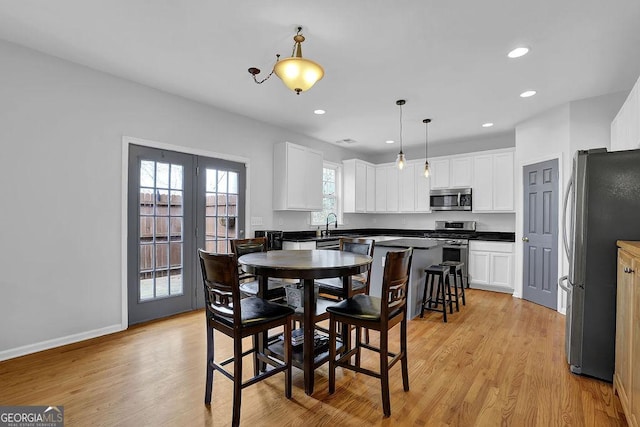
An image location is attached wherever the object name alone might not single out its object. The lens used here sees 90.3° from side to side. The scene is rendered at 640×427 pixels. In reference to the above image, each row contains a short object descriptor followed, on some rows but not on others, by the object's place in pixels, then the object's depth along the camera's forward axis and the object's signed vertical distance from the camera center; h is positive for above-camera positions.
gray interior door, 4.25 -0.27
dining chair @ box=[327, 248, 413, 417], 1.99 -0.66
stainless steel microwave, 5.76 +0.27
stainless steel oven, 5.47 -0.44
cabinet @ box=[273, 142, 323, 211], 5.01 +0.58
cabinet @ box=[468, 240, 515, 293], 5.12 -0.86
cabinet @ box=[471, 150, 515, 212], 5.33 +0.56
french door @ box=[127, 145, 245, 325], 3.59 -0.14
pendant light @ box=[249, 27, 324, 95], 2.07 +0.94
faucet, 6.19 -0.18
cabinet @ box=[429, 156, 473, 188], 5.79 +0.79
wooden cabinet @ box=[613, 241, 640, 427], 1.69 -0.70
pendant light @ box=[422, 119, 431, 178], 4.51 +1.41
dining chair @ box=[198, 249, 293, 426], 1.86 -0.65
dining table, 2.06 -0.39
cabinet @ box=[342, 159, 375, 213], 6.46 +0.57
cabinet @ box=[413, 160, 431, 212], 6.27 +0.49
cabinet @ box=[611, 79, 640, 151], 2.66 +0.86
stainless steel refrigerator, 2.24 -0.19
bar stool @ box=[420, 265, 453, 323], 3.87 -1.02
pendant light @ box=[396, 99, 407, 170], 4.05 +0.73
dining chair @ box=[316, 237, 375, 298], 2.77 -0.62
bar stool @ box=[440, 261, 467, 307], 4.19 -0.71
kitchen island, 3.86 -0.68
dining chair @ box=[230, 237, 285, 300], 2.72 -0.63
